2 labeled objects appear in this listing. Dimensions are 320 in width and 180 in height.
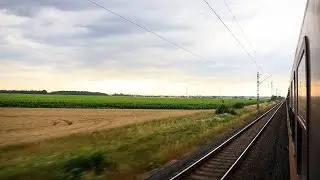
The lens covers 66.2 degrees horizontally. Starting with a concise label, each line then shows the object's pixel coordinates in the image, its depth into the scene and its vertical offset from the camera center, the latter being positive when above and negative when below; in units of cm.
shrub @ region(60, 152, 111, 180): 994 -304
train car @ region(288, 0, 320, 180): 290 +14
